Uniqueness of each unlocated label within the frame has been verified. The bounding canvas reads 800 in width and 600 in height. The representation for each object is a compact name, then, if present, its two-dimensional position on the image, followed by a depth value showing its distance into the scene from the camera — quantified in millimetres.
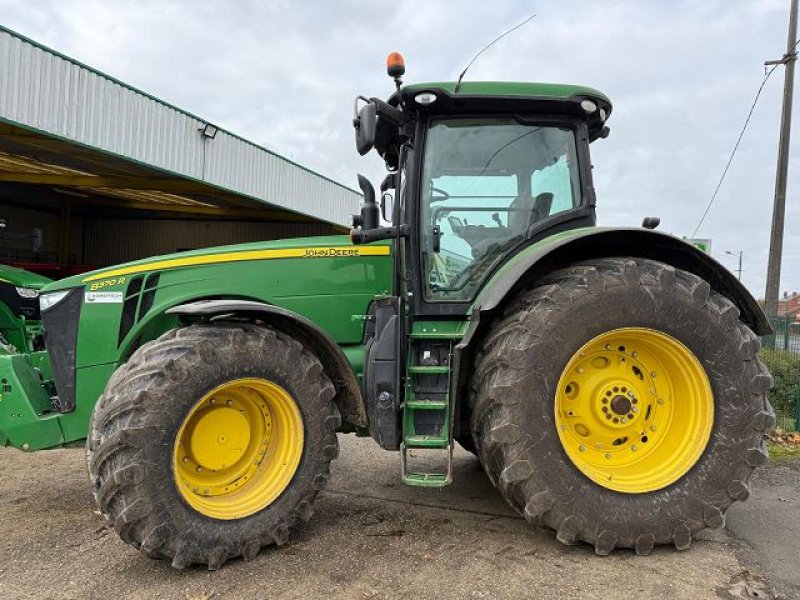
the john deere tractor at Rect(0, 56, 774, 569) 2889
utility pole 10961
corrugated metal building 8750
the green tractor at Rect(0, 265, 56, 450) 3193
